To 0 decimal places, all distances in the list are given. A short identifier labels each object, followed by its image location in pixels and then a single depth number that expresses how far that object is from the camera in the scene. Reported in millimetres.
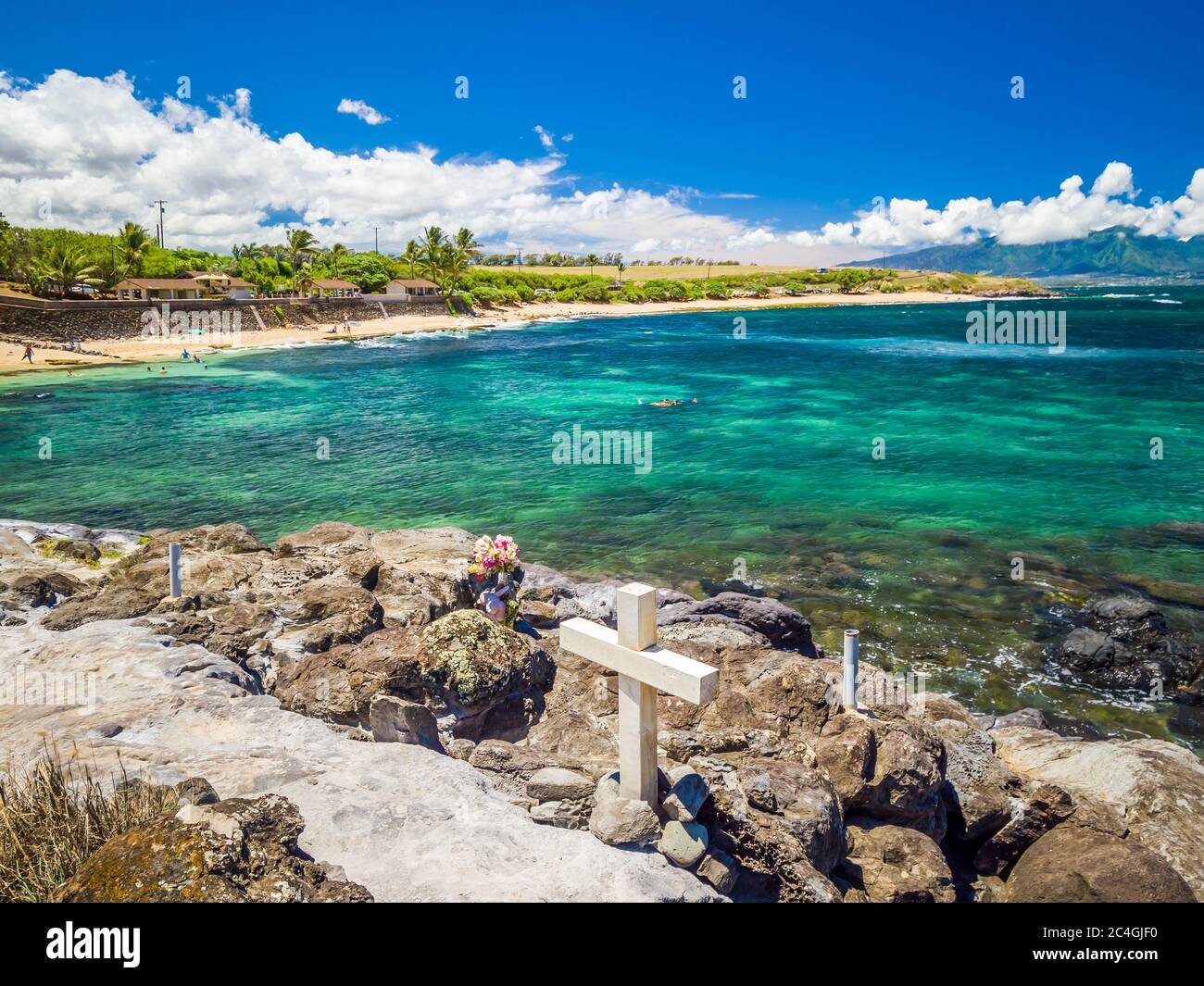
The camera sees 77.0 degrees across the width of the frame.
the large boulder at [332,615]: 10883
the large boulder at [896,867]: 6875
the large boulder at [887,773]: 7586
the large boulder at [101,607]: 11008
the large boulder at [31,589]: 12375
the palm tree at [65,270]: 83875
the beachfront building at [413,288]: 124438
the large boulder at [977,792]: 8023
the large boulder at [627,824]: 5660
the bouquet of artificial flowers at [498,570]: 11373
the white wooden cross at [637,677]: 5746
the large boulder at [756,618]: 13484
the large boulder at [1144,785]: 7727
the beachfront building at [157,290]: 88812
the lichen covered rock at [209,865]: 3881
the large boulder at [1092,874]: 6574
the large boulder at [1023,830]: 7926
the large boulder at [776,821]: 6156
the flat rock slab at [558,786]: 6406
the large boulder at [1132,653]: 13602
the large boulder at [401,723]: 7855
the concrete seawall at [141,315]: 67562
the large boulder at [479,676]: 8742
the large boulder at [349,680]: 8539
